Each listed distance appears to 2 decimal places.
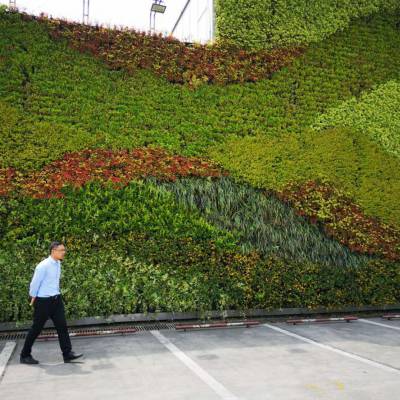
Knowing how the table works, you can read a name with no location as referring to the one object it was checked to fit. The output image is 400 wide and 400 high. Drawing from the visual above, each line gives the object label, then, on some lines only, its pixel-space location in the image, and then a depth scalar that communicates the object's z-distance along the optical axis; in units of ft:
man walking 19.56
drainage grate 24.88
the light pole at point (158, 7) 48.81
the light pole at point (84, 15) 38.35
